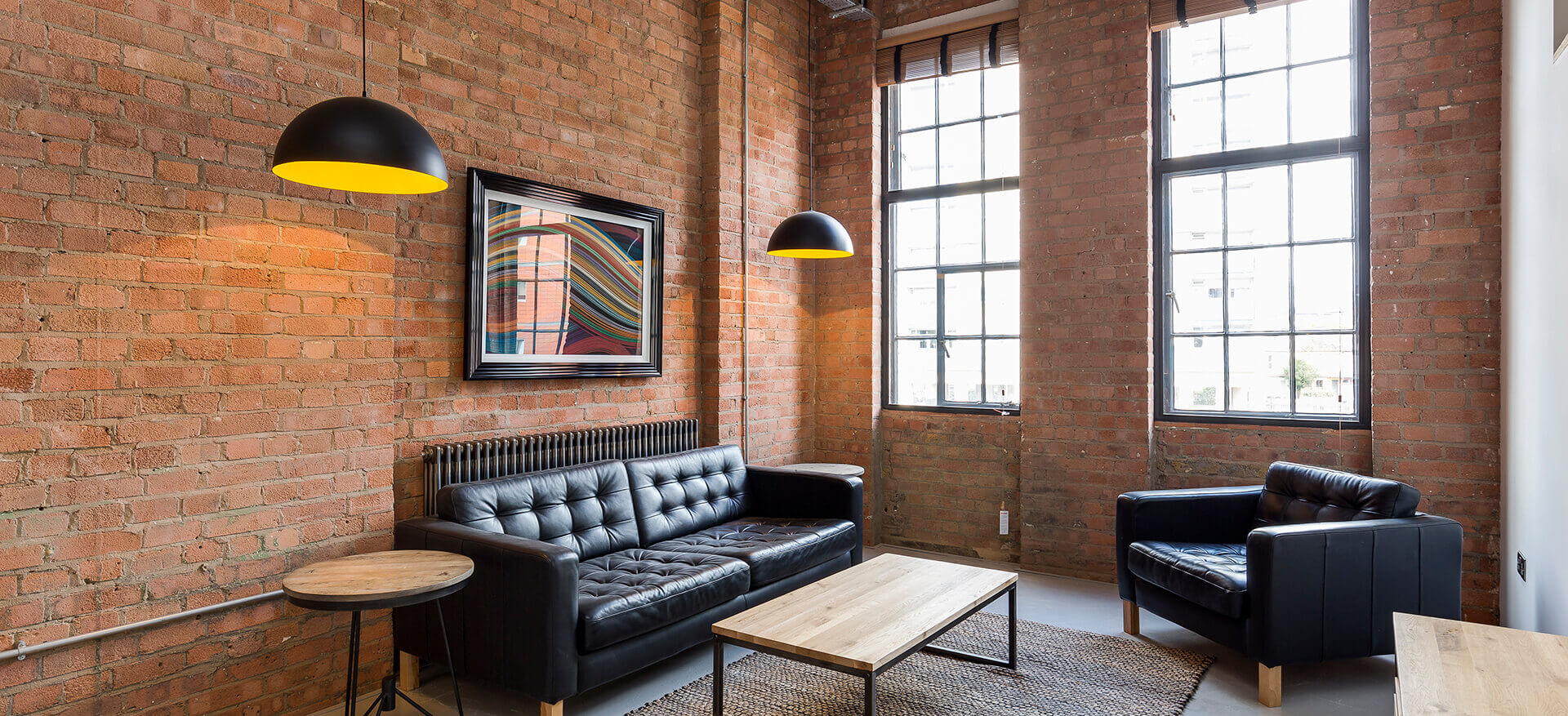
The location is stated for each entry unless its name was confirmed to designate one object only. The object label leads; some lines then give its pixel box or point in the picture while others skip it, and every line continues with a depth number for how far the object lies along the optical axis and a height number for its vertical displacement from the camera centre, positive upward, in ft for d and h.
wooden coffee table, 7.98 -2.83
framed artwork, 11.93 +1.27
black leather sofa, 8.98 -2.76
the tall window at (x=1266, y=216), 13.97 +2.61
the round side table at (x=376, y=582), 7.59 -2.17
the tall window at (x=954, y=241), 17.35 +2.67
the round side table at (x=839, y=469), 15.72 -2.11
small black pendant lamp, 13.52 +2.08
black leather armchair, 9.81 -2.77
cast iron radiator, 11.16 -1.40
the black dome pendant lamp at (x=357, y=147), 7.34 +1.98
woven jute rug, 9.79 -4.15
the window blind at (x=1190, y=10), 14.52 +6.39
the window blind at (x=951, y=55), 16.97 +6.66
